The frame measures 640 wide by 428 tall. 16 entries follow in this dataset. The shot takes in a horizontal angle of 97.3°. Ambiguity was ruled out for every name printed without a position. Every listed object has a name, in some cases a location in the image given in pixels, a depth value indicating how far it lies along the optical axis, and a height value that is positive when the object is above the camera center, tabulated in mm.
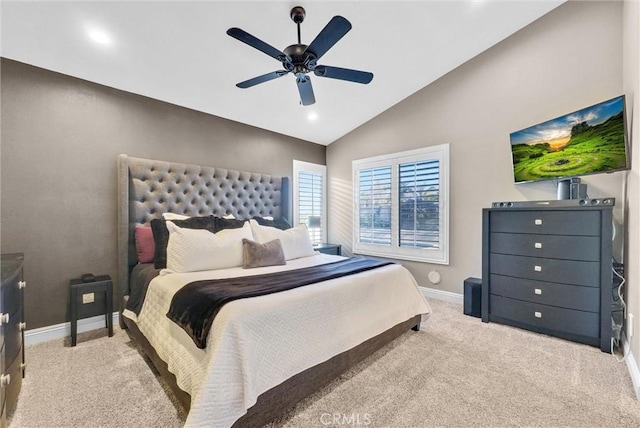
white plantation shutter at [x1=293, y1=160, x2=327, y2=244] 4730 +230
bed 1437 -752
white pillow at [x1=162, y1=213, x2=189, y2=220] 3064 -61
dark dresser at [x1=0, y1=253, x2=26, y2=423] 1435 -703
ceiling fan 1832 +1139
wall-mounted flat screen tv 2309 +606
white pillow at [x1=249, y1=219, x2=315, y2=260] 3143 -315
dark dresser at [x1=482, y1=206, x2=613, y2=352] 2439 -582
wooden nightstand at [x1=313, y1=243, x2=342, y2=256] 4440 -609
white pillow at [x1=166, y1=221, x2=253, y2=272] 2449 -355
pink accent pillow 2947 -358
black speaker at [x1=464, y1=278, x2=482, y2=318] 3215 -1014
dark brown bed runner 1572 -524
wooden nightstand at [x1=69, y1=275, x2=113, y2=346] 2520 -844
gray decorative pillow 2713 -429
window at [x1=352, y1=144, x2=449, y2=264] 3838 +83
